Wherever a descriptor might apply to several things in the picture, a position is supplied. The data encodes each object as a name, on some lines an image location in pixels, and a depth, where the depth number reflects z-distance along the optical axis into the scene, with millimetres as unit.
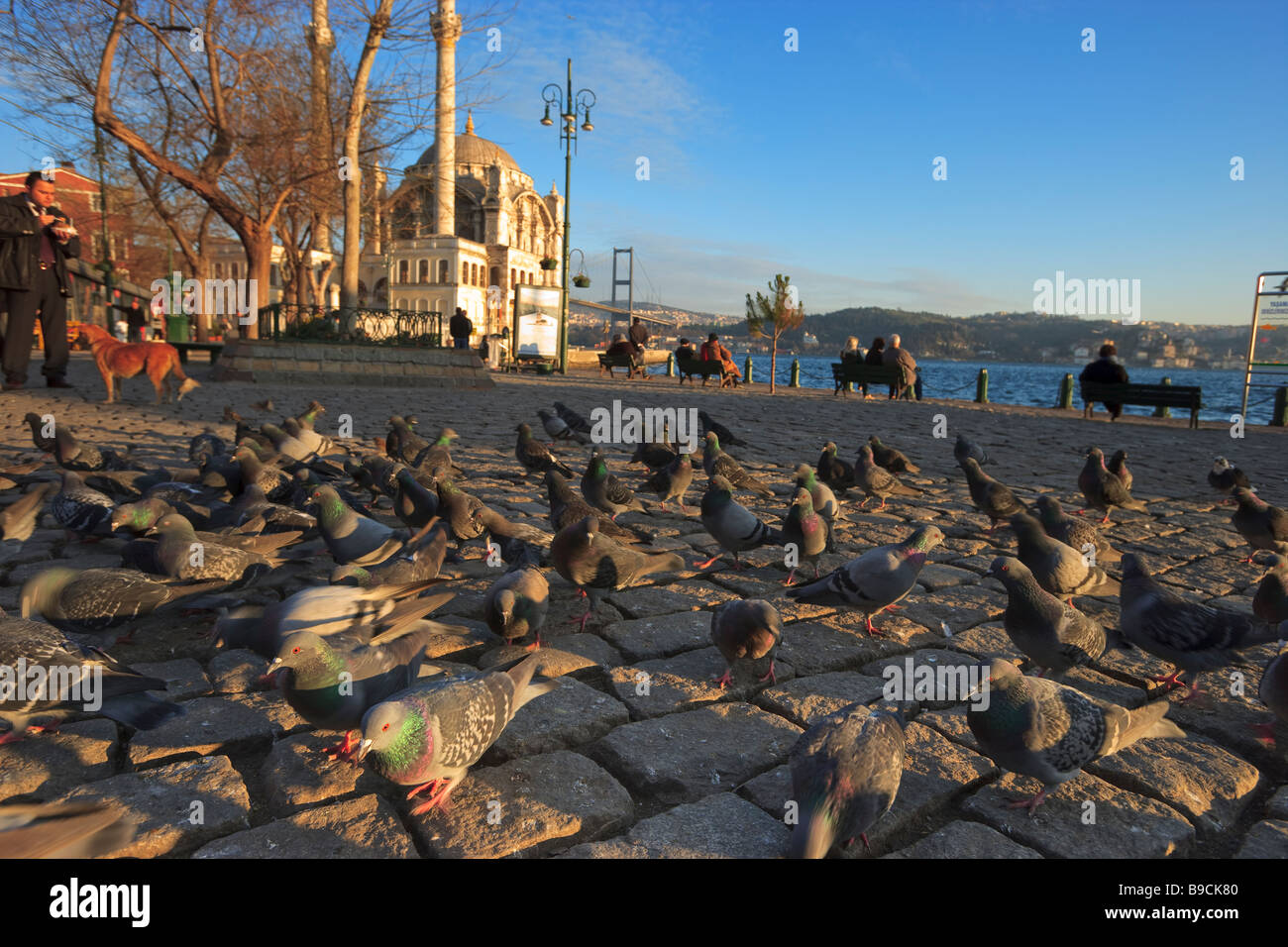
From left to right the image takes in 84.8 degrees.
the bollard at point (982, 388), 21797
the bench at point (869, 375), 20891
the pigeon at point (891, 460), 7828
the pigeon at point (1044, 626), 3250
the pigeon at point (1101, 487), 6570
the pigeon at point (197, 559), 3682
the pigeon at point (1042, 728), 2412
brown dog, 12164
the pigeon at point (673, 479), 6660
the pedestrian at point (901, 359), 20859
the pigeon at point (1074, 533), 4844
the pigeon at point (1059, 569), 4156
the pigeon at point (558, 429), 10328
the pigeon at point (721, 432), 9969
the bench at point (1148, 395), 15227
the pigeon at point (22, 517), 4680
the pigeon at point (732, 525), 4914
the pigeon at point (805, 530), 4738
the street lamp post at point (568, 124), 27344
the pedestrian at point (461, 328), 26484
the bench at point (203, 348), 22969
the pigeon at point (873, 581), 3738
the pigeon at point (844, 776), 2057
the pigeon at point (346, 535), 4398
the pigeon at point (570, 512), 4846
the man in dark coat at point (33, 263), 10789
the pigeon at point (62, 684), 2451
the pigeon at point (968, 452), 8188
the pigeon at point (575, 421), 10594
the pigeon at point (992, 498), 5980
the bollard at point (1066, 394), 21125
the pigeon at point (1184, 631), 3219
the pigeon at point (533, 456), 7555
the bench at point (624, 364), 28414
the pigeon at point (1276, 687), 2789
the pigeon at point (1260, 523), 5406
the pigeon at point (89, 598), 3240
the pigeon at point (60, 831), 1769
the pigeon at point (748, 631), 3225
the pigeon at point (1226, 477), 7480
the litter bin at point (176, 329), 29891
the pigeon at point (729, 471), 7012
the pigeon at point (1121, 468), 7145
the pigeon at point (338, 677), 2459
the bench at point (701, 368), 25156
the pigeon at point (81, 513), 4734
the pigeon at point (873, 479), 6805
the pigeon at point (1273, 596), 3713
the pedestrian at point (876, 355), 22422
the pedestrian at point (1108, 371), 17203
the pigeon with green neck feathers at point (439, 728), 2193
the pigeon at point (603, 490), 6125
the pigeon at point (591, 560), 4008
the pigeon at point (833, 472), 7184
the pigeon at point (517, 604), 3393
